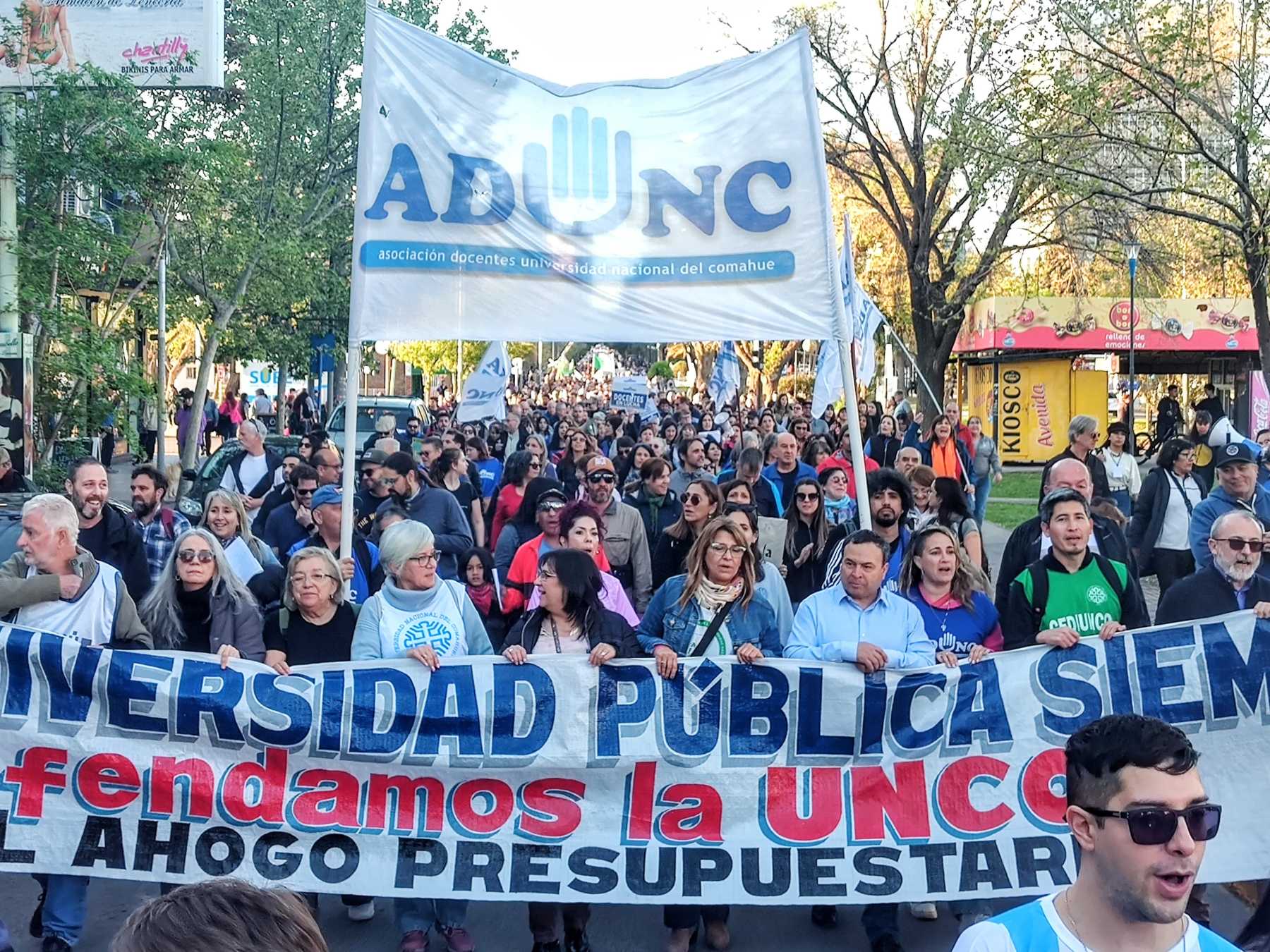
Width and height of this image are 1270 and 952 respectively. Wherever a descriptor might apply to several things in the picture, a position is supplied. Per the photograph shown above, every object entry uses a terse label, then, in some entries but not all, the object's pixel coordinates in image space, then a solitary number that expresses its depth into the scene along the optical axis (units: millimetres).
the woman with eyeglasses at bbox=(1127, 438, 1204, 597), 10664
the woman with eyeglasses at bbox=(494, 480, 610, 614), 7773
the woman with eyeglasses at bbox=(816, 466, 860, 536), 10383
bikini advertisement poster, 19969
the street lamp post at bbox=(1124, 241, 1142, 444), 26844
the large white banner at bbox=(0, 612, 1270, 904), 5695
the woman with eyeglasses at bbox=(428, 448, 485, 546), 11148
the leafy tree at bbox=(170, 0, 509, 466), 24516
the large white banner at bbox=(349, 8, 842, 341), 7652
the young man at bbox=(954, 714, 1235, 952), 2521
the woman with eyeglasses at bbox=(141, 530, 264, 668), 6219
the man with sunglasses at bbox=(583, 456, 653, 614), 9000
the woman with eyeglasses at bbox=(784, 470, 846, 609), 8953
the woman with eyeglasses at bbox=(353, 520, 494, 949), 6004
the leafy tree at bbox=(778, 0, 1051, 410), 27484
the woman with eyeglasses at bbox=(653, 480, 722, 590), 8555
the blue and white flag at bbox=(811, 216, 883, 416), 15953
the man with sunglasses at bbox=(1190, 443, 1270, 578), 8734
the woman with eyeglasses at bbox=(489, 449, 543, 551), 10500
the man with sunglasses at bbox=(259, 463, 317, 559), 9266
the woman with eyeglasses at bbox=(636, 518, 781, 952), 6156
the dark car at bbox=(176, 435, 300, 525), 14508
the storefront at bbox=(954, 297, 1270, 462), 36125
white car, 21359
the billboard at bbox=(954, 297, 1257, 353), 36062
